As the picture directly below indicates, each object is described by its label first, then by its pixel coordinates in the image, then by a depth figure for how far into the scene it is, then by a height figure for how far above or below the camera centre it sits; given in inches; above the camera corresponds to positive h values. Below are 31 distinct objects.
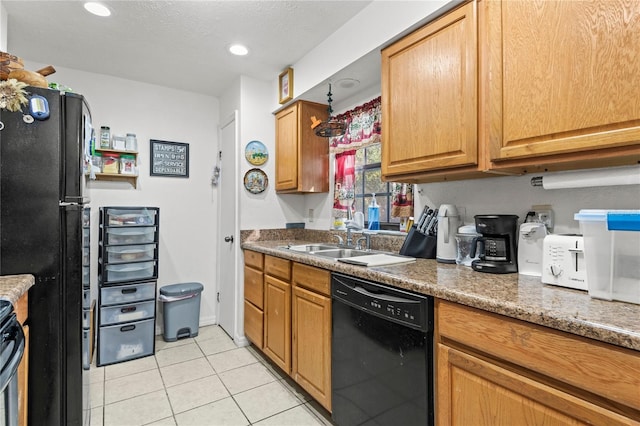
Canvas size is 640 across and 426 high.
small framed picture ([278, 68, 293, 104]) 109.7 +45.5
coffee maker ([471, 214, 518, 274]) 57.2 -5.8
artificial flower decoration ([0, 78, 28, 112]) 52.7 +19.9
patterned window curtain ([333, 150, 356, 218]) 109.3 +10.6
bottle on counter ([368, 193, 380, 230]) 97.9 -1.1
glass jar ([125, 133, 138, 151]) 117.6 +26.3
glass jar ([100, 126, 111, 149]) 113.5 +27.1
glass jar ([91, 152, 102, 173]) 111.4 +18.4
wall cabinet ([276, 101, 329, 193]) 111.7 +22.4
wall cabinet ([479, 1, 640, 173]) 40.6 +18.6
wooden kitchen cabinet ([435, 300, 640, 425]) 30.7 -18.7
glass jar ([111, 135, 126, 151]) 115.5 +25.9
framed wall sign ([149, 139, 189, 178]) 125.5 +22.2
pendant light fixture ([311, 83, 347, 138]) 91.5 +24.8
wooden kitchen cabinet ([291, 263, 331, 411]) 71.4 -28.8
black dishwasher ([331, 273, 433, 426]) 48.8 -25.2
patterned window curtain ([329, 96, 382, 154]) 98.0 +27.8
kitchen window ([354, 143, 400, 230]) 97.1 +8.8
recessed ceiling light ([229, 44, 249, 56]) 96.7 +51.0
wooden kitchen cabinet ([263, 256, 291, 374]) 86.5 -28.6
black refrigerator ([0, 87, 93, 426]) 54.1 -4.0
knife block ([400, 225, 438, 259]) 74.4 -7.7
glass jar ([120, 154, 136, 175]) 116.6 +18.2
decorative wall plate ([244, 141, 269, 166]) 118.0 +22.7
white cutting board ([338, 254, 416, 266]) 65.4 -10.7
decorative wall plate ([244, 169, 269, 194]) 117.6 +12.1
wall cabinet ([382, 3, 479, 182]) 57.6 +22.9
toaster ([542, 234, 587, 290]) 45.3 -7.3
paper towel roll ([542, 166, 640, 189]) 46.9 +5.4
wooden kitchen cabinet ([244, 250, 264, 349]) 101.8 -28.6
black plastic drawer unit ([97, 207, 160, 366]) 102.0 -22.9
